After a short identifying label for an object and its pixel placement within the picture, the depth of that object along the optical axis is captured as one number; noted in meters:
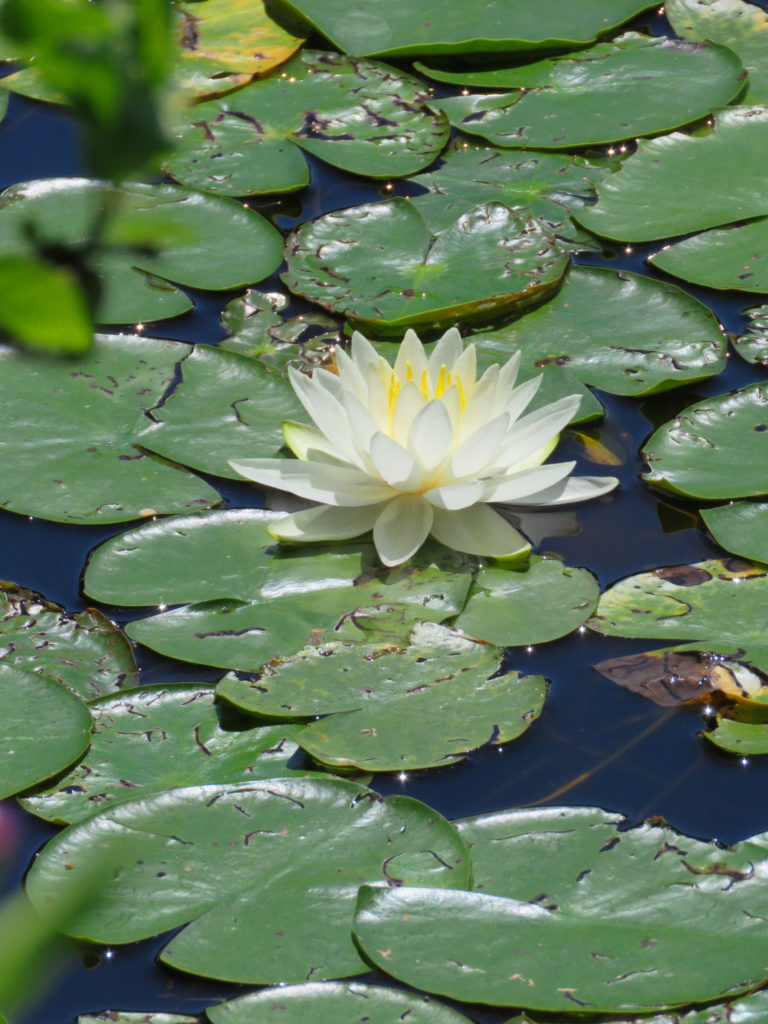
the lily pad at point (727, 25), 7.94
